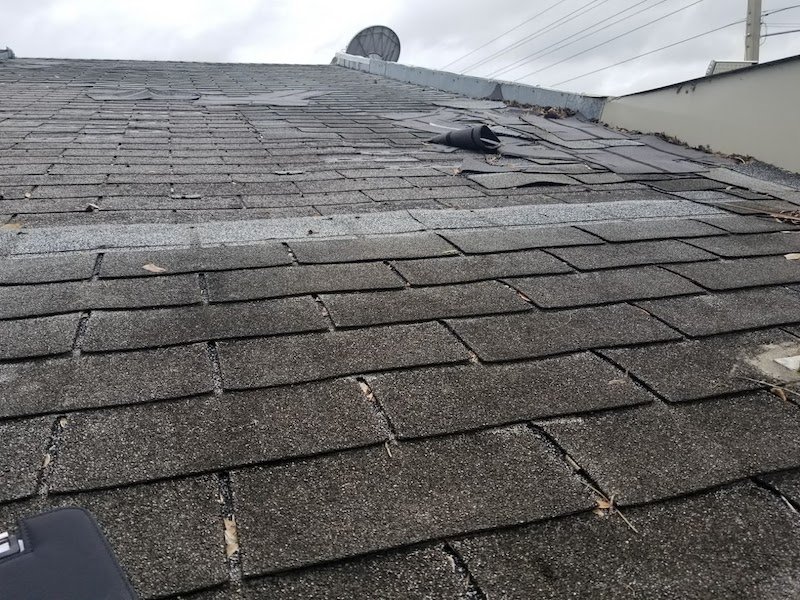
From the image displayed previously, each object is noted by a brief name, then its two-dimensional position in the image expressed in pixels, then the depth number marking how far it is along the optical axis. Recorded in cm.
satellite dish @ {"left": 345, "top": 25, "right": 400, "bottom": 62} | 1432
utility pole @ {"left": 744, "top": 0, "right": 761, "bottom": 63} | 972
